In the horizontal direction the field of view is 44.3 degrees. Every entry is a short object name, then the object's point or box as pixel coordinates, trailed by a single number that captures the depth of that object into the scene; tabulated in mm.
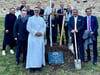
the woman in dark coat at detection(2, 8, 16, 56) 3648
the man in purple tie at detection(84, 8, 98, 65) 3270
